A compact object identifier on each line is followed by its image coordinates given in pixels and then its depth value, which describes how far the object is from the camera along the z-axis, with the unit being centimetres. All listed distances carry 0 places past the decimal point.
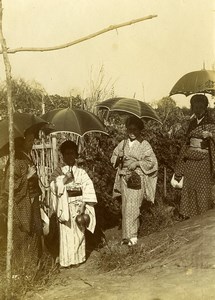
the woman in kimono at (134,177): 654
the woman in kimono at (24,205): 521
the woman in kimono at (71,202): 575
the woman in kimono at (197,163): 623
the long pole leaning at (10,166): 426
